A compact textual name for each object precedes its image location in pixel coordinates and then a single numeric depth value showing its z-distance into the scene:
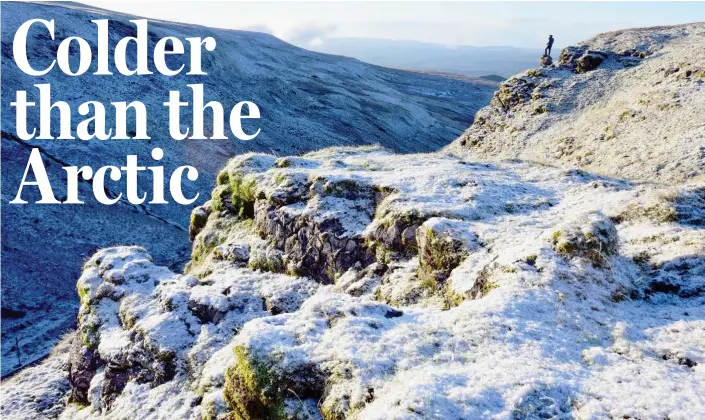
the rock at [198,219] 27.34
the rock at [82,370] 17.41
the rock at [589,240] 12.58
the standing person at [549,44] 47.28
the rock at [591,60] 42.78
